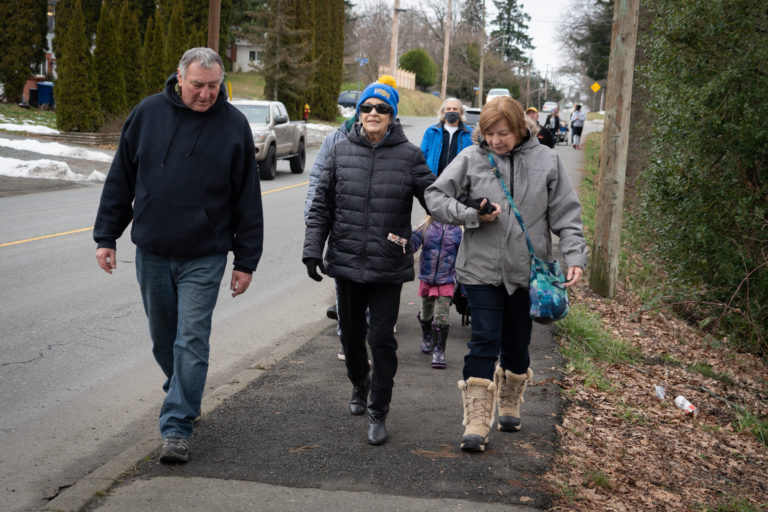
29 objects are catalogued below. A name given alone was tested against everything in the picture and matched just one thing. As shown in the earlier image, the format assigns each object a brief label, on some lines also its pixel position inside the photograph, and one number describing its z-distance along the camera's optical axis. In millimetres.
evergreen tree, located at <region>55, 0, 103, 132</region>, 26219
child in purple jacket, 6488
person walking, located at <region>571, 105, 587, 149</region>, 38406
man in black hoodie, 4391
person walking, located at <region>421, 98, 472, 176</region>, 6781
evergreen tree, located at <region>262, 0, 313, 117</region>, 44562
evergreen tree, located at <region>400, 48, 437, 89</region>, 89625
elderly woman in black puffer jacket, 4703
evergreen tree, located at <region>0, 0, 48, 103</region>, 35938
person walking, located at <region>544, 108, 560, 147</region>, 34562
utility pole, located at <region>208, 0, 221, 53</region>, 17781
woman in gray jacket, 4621
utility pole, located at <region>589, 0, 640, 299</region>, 9531
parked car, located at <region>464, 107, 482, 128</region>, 29438
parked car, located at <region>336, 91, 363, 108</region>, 60750
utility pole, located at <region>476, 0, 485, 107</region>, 64606
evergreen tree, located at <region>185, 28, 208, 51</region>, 31895
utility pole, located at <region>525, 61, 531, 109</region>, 100212
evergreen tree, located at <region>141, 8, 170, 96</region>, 31141
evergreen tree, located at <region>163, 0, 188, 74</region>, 31062
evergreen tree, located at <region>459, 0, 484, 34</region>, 102969
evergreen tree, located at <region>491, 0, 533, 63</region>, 125188
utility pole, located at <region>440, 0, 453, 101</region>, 58238
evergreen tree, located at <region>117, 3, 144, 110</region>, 28969
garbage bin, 37250
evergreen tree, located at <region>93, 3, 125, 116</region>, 27562
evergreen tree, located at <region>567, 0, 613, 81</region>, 35438
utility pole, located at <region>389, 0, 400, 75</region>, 43462
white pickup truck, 21516
